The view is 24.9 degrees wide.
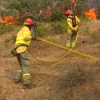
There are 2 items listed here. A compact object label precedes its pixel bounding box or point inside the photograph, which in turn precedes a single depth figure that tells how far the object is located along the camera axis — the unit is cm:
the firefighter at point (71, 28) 836
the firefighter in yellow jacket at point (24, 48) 565
